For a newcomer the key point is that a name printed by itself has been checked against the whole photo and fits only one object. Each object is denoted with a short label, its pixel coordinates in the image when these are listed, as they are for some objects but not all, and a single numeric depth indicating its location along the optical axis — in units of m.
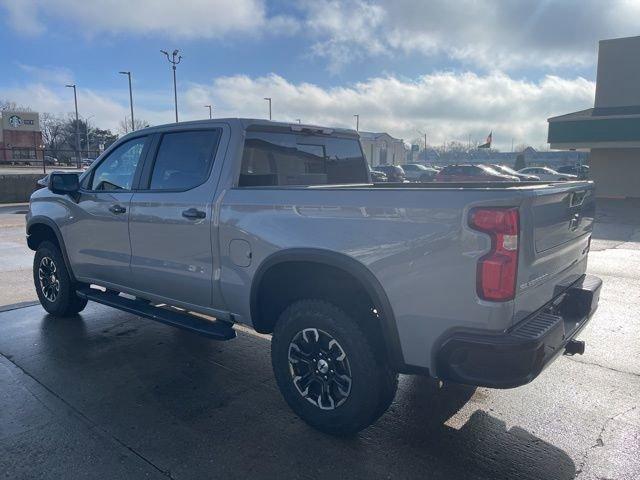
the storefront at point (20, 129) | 61.94
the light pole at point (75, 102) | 57.03
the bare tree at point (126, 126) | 75.44
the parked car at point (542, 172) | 33.75
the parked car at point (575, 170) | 31.81
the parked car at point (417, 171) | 42.31
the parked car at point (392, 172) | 33.38
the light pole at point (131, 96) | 47.09
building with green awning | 20.86
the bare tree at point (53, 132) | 92.56
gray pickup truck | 2.55
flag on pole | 39.09
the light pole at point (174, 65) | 38.90
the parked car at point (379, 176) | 28.77
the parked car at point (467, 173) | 23.56
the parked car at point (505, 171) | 26.70
